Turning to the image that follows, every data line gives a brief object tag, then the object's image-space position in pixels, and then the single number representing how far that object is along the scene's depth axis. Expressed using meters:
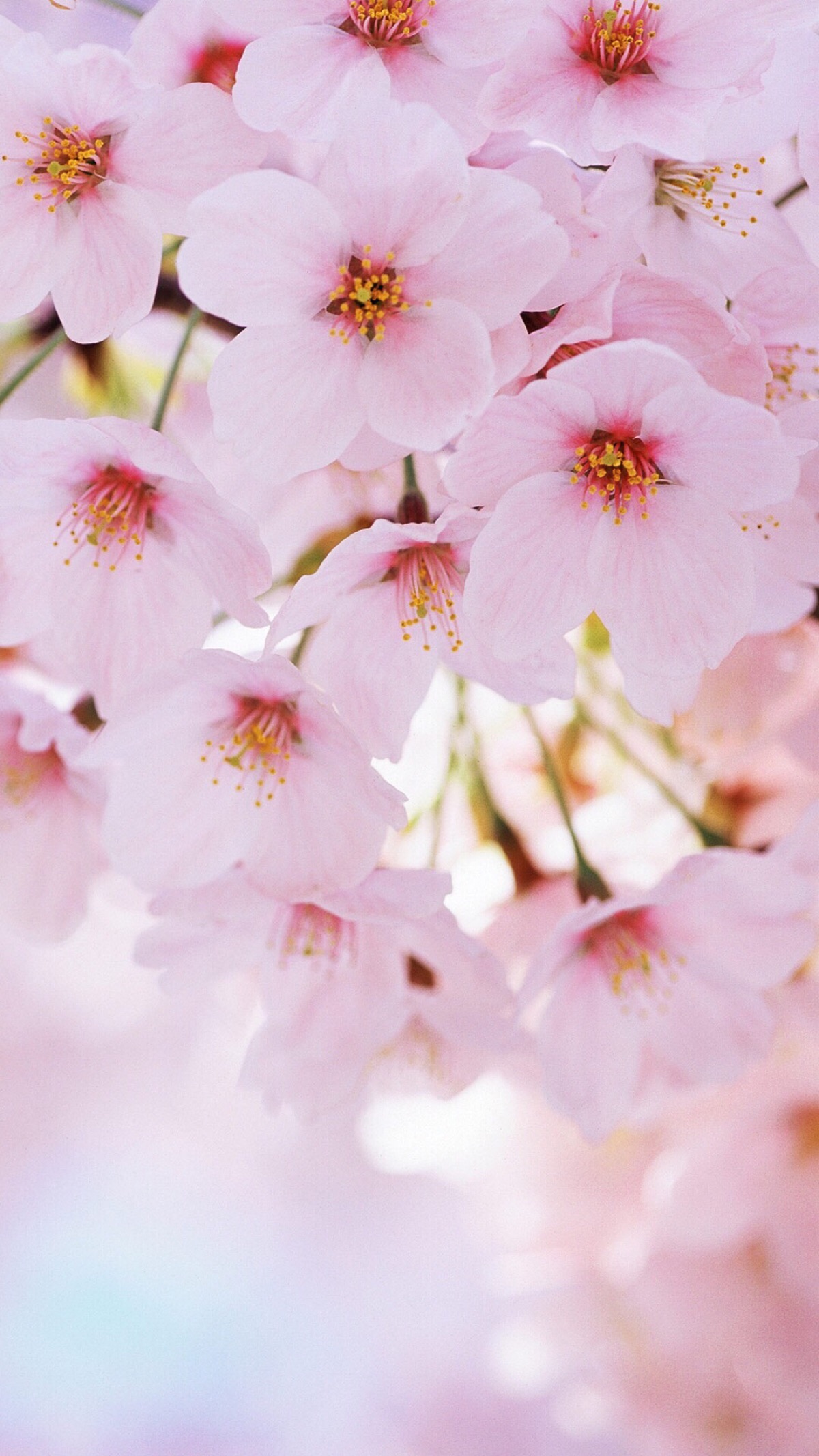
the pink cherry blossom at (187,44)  0.36
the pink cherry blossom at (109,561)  0.37
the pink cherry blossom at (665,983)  0.40
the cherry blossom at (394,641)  0.37
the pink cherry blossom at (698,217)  0.36
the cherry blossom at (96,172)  0.36
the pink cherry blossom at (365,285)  0.35
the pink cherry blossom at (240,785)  0.38
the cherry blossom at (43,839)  0.41
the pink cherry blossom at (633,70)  0.35
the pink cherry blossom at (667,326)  0.35
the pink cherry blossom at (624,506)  0.36
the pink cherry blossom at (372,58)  0.35
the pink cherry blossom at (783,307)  0.36
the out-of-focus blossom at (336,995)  0.40
